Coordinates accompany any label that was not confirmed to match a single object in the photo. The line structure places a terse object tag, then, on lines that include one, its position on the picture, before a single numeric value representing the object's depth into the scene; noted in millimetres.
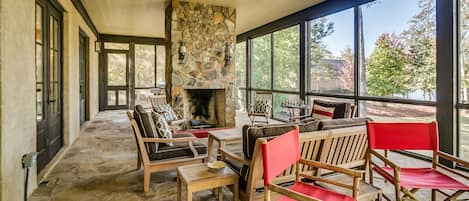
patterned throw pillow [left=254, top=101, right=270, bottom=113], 6738
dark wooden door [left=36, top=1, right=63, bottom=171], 3551
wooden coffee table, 3477
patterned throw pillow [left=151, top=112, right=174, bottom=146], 3209
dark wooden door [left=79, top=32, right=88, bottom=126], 7227
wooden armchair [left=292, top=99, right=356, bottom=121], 4281
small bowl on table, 2272
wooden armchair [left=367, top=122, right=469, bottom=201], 2279
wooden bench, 2061
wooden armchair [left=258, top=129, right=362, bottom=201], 1734
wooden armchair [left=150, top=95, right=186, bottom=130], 4780
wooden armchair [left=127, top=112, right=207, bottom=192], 3045
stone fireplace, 6250
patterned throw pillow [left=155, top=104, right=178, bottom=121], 4781
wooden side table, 2111
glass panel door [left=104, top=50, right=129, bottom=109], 10578
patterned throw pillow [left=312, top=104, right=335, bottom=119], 4516
